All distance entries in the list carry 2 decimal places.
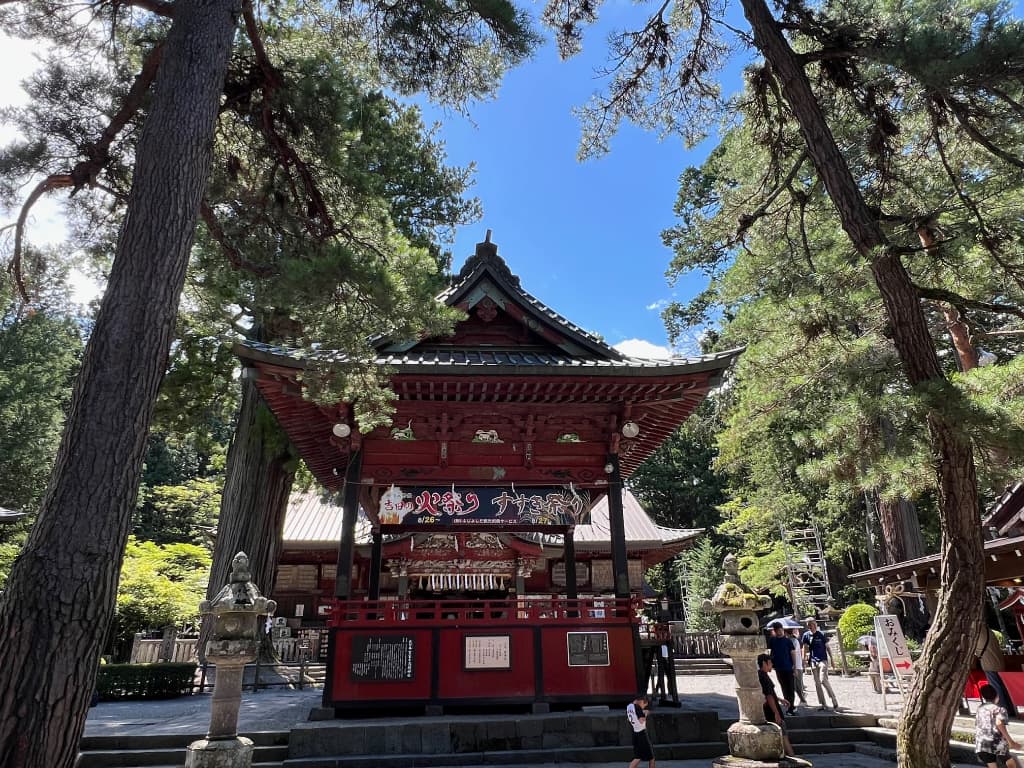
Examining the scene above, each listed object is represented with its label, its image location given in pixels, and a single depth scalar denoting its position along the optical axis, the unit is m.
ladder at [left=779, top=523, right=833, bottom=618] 23.28
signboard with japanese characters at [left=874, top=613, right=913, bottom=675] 9.33
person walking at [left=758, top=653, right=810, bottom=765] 6.75
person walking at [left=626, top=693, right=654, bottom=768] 6.18
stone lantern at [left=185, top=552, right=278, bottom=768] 5.37
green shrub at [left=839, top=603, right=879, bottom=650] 17.08
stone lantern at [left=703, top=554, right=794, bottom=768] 6.03
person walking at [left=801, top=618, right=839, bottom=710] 9.52
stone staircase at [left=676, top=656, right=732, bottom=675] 16.83
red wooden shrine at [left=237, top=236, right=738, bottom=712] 8.05
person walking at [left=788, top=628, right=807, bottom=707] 9.90
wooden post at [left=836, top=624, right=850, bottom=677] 14.91
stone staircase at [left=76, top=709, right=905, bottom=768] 6.83
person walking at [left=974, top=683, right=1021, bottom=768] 5.23
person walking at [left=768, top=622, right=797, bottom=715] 8.91
